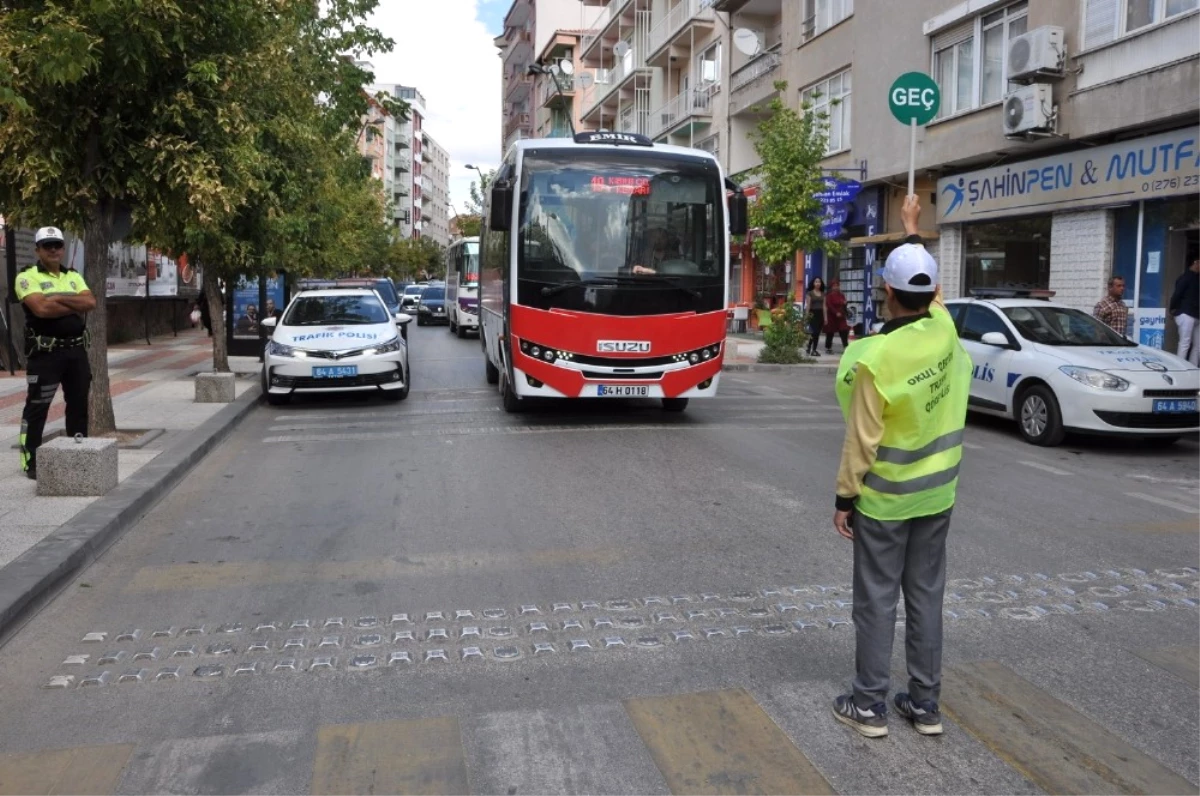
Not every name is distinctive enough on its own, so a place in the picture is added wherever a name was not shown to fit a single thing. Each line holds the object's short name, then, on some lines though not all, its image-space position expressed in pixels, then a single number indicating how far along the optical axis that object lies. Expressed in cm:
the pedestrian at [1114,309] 1460
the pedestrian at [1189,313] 1422
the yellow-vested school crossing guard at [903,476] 384
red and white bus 1196
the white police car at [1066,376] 1064
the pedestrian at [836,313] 2339
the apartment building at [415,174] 11731
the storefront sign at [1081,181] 1577
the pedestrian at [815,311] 2395
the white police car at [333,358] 1444
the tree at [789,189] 2288
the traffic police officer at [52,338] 834
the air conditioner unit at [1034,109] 1783
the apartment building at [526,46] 7256
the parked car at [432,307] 4441
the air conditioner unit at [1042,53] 1756
